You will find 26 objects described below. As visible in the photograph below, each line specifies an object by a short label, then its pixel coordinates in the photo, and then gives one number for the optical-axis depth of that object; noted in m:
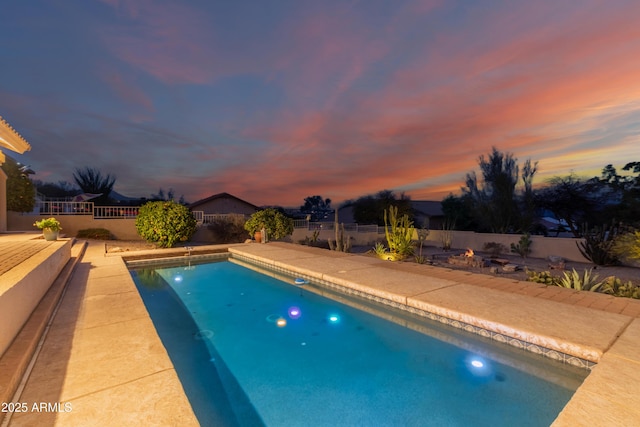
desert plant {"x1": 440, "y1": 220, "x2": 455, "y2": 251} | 19.22
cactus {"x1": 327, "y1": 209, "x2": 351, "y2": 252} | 14.55
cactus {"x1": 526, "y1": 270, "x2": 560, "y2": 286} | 6.55
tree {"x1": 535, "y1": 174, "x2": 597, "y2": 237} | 19.77
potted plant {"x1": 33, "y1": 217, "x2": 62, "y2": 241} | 8.59
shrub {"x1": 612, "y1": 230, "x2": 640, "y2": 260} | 8.92
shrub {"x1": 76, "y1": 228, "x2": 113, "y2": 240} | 14.01
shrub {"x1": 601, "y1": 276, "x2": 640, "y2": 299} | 5.35
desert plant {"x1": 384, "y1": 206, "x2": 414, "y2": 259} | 12.53
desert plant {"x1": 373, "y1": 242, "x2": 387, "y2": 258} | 12.62
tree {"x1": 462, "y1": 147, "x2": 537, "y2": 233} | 20.83
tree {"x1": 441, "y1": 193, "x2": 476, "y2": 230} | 24.97
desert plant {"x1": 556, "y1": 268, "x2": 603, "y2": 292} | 5.66
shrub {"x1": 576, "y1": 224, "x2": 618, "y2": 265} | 12.19
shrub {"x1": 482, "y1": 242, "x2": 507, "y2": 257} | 17.68
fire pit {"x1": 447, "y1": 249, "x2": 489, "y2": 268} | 12.74
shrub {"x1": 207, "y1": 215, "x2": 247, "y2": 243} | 15.39
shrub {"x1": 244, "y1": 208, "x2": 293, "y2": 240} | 13.34
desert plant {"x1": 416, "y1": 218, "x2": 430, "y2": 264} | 11.93
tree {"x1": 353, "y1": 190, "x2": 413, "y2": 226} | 28.69
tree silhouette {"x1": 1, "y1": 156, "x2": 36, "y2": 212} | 13.05
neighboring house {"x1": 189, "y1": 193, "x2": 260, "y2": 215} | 30.16
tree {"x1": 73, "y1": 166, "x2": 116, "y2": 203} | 34.22
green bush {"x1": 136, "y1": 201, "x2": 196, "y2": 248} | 10.85
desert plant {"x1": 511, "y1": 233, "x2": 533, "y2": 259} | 16.19
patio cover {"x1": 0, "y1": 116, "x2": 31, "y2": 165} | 5.29
